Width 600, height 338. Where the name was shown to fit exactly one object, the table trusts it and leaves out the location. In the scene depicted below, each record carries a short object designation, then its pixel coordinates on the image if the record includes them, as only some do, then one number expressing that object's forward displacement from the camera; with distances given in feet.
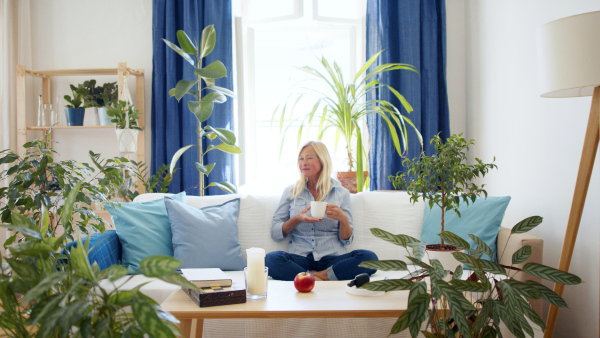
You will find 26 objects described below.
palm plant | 10.23
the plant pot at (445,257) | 5.34
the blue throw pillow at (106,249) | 7.00
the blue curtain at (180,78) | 11.89
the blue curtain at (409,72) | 11.64
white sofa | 8.51
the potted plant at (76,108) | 11.79
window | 12.62
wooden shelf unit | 11.80
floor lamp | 4.97
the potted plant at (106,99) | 11.71
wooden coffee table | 4.87
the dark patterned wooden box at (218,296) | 4.99
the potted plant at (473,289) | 3.23
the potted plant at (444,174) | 5.81
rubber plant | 9.89
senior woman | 7.68
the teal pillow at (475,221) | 7.75
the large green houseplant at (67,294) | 2.10
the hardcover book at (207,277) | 5.24
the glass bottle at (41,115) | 11.99
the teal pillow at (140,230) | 7.77
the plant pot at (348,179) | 10.07
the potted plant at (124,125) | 11.10
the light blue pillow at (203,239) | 7.80
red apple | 5.55
